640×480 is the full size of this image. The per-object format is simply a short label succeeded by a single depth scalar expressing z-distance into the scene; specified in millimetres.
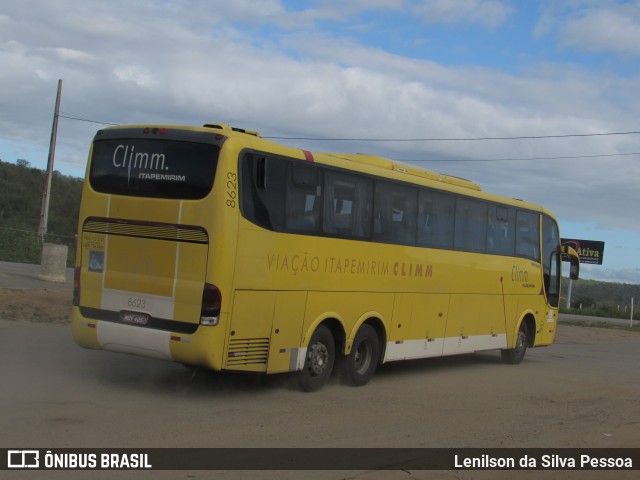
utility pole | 37750
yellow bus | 9398
